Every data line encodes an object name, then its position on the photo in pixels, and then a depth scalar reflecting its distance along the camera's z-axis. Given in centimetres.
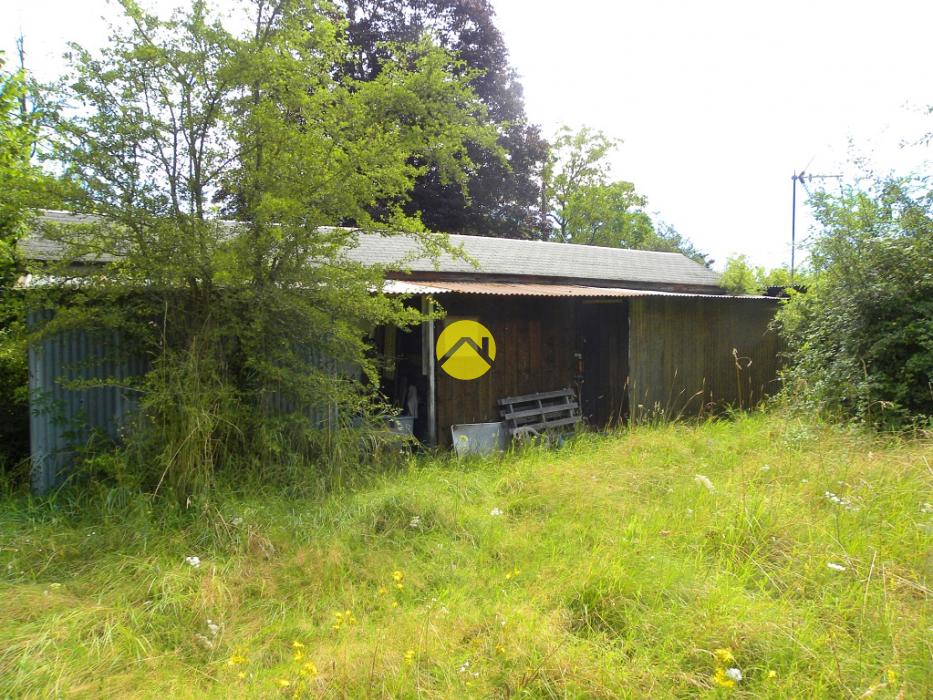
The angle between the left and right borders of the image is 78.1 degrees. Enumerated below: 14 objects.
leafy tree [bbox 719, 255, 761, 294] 1412
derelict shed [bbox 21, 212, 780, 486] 755
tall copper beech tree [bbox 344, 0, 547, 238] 1902
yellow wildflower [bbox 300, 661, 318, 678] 258
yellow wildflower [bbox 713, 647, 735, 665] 253
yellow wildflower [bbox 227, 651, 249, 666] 276
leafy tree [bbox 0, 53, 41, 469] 575
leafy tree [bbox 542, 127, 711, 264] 2844
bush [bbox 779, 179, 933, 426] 670
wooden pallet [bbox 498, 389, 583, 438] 794
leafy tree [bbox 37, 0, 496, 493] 466
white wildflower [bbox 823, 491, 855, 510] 419
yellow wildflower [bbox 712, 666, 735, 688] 239
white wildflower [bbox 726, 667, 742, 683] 245
